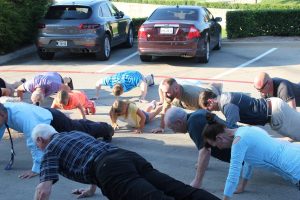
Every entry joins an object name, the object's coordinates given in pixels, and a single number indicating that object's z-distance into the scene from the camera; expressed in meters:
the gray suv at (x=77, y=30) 14.07
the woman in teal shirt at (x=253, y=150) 4.91
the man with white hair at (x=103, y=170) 4.20
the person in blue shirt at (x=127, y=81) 9.91
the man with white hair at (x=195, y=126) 5.59
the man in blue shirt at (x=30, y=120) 6.11
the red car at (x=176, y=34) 13.19
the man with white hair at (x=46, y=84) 9.44
